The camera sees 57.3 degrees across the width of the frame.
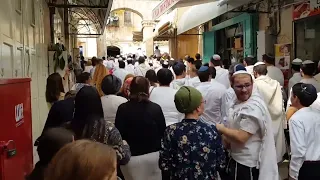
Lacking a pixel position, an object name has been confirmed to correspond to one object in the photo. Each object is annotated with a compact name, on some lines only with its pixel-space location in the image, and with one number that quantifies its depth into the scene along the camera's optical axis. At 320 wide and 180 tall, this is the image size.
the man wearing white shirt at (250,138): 2.35
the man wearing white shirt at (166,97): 3.43
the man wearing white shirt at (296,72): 4.95
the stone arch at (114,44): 29.00
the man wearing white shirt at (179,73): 4.77
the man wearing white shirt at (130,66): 8.06
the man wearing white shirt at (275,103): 3.49
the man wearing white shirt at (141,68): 6.86
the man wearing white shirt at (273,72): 5.45
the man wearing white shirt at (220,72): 5.14
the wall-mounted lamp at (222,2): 6.76
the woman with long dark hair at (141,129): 2.80
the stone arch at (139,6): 22.03
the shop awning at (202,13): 6.70
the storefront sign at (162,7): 6.87
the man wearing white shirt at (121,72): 6.70
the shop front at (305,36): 6.17
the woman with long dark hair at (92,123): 2.07
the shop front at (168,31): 12.86
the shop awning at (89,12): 5.77
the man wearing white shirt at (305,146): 2.62
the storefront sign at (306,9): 5.65
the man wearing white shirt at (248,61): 5.78
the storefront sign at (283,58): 6.38
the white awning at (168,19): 12.85
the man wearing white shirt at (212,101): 3.77
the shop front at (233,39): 7.81
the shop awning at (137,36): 26.54
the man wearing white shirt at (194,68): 5.74
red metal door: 1.66
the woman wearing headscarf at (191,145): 2.18
